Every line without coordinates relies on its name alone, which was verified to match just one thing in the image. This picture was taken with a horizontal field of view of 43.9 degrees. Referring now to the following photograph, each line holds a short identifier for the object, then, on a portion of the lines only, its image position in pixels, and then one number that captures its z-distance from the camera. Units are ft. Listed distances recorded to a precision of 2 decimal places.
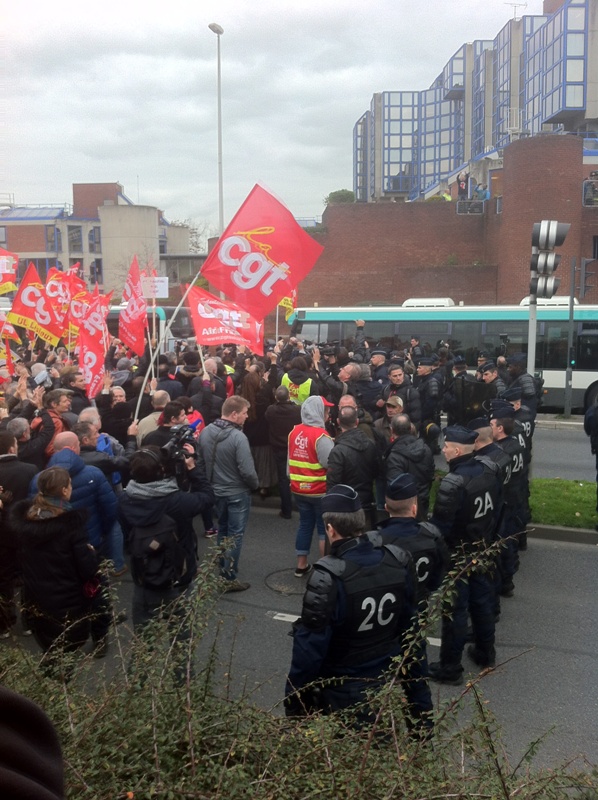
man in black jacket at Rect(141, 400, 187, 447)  22.29
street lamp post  73.87
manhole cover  22.98
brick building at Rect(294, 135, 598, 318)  121.90
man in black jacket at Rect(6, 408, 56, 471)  22.22
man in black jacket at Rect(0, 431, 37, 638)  17.80
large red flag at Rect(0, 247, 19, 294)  41.98
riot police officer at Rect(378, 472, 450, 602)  13.75
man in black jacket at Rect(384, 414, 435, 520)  22.21
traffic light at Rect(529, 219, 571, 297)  31.91
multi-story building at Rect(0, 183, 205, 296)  218.18
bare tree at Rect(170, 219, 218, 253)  222.28
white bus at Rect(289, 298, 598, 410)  65.26
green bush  8.12
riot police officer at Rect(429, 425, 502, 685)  16.92
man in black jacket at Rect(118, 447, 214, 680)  15.25
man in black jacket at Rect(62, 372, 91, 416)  30.32
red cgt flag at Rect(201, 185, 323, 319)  30.32
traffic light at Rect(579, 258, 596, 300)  70.30
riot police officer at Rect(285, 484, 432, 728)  11.12
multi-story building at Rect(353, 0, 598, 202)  192.44
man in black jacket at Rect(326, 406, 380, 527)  22.15
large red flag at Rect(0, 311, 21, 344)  34.32
